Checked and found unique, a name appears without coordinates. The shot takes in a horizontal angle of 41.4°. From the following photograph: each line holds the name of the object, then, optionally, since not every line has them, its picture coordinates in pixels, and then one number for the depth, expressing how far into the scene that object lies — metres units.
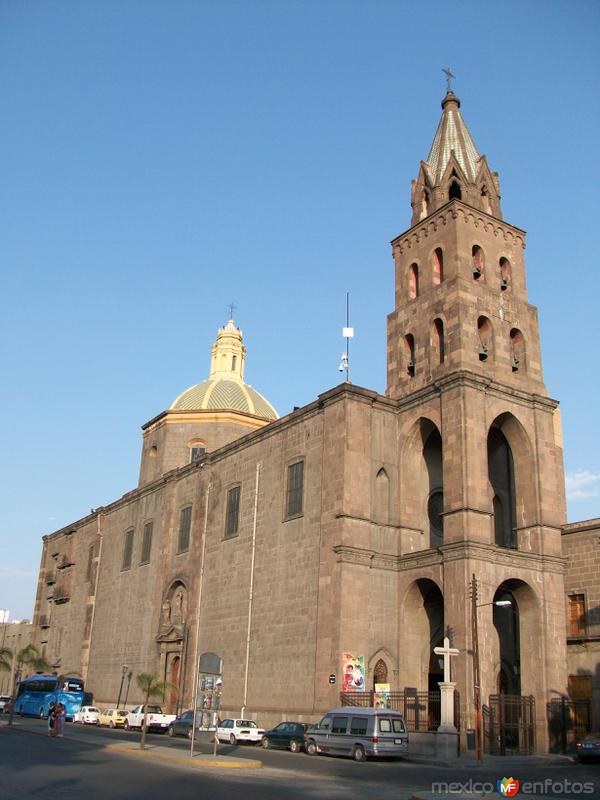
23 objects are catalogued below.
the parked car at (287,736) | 27.89
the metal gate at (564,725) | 29.48
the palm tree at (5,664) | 49.25
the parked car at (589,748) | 25.91
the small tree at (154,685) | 31.48
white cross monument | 26.03
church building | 30.89
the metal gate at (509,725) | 27.69
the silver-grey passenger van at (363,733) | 24.28
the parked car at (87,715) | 42.97
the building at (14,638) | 71.06
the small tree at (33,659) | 58.66
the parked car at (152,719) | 36.59
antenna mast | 37.59
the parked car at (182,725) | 32.62
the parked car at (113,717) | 40.69
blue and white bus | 45.66
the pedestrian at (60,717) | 30.55
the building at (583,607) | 32.44
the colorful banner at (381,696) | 29.42
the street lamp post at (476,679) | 24.83
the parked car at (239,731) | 30.14
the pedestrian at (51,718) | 30.95
